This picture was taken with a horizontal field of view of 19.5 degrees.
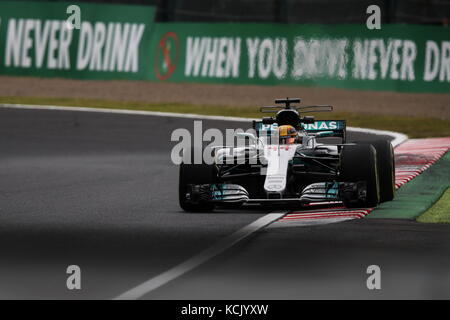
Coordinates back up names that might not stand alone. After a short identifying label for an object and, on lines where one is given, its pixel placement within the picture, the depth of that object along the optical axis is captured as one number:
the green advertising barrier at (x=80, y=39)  34.91
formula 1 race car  13.09
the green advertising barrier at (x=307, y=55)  30.52
